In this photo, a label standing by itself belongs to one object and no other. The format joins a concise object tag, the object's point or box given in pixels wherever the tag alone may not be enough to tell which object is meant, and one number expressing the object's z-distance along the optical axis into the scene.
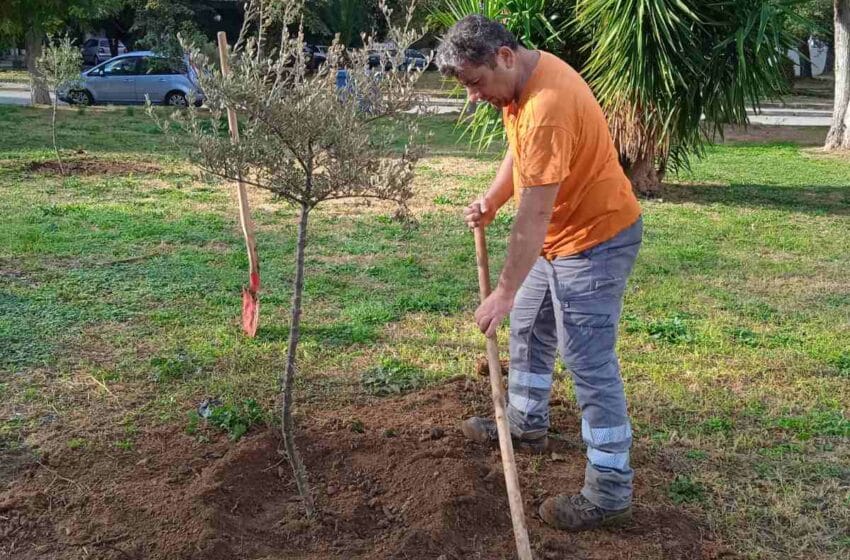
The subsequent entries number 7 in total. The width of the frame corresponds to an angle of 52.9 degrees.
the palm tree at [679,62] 9.16
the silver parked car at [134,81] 23.25
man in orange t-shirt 3.00
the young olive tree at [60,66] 12.02
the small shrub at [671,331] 5.60
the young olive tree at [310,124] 3.00
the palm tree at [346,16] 33.12
